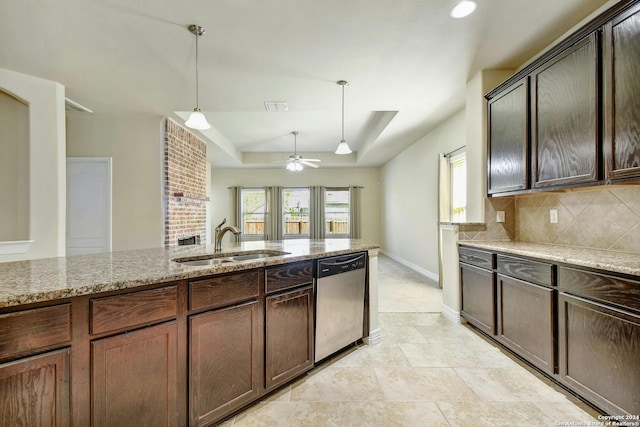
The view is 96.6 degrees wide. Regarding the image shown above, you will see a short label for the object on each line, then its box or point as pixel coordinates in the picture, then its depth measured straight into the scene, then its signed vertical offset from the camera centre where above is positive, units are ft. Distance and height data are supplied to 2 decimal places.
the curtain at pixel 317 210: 27.37 +0.51
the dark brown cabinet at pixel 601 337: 4.71 -2.27
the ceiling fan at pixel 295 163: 18.24 +3.43
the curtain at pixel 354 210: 27.37 +0.49
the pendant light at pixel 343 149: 11.91 +2.83
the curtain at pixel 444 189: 14.64 +1.33
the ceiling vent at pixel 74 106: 11.83 +4.80
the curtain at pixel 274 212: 27.22 +0.34
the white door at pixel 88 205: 13.34 +0.54
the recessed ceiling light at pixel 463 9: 6.44 +4.78
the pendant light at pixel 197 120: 7.57 +2.70
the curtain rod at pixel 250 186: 27.47 +2.83
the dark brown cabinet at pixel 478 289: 8.19 -2.30
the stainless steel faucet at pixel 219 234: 7.00 -0.46
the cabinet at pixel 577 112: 5.34 +2.35
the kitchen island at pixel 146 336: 3.45 -1.81
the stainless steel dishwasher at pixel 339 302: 6.86 -2.24
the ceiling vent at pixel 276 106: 12.16 +4.84
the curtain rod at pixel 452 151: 13.14 +3.08
